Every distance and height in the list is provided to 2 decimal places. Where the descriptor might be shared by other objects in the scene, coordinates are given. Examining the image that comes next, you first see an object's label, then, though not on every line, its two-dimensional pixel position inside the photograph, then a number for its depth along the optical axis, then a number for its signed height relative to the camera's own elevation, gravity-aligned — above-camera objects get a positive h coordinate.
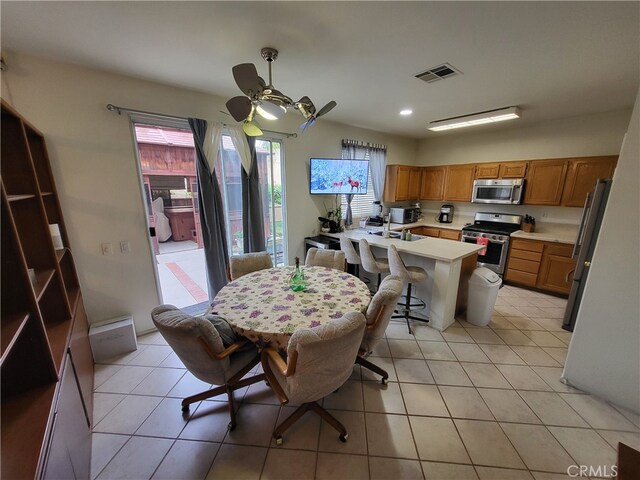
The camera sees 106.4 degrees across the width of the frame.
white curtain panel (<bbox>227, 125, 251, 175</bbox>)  2.86 +0.56
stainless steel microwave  3.92 +0.00
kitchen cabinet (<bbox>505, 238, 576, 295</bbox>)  3.43 -1.10
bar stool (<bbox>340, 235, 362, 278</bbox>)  3.18 -0.80
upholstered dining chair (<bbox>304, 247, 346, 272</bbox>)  2.75 -0.78
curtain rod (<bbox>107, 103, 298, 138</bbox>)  2.17 +0.74
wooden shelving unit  0.90 -0.83
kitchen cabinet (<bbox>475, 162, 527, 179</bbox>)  3.94 +0.35
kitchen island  2.59 -0.90
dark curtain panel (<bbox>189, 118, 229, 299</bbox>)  2.63 -0.31
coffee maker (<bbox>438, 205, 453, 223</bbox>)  4.91 -0.47
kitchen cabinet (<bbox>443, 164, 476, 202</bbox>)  4.51 +0.16
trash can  2.71 -1.17
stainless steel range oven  3.90 -0.74
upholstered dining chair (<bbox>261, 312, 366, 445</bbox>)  1.21 -0.93
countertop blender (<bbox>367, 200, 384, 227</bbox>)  4.27 -0.47
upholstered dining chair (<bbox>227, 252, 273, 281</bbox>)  2.52 -0.78
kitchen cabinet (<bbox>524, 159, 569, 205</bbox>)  3.61 +0.14
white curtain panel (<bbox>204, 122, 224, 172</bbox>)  2.67 +0.54
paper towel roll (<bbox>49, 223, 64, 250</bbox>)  1.86 -0.36
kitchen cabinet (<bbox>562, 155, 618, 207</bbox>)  3.26 +0.22
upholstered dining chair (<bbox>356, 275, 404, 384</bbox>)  1.64 -0.84
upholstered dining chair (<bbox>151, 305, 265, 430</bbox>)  1.32 -0.93
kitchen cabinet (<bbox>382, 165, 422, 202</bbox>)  4.73 +0.17
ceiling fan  1.52 +0.64
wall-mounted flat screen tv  3.68 +0.23
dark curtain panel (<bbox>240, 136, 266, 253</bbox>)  3.06 -0.24
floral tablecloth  1.51 -0.83
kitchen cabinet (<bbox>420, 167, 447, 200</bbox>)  4.92 +0.16
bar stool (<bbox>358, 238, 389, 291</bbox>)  2.91 -0.86
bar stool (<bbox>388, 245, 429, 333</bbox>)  2.60 -0.89
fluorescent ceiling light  3.08 +1.00
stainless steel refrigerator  2.47 -0.54
